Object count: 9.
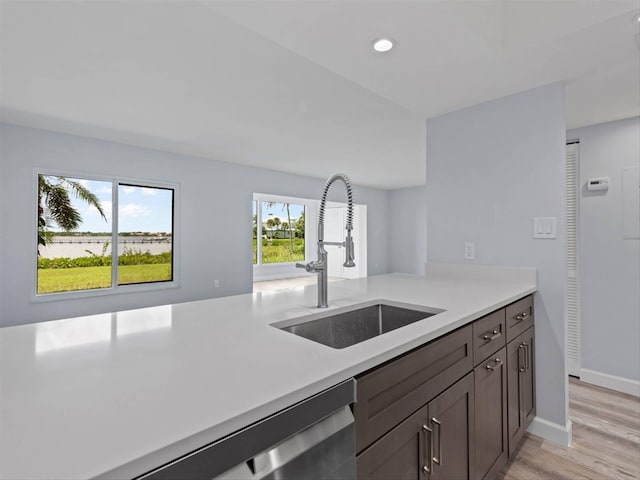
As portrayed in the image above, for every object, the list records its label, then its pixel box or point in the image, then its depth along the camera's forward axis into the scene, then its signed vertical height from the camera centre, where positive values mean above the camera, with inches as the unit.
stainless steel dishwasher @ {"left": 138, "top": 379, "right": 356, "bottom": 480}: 20.4 -15.2
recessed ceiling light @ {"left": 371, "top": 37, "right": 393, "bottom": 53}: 65.4 +41.0
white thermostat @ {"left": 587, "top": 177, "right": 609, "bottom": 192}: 106.5 +19.5
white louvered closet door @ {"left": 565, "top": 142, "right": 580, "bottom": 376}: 111.4 -8.1
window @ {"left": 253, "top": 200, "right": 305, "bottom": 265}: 319.6 +10.6
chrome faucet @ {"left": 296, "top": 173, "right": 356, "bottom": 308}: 54.5 -2.1
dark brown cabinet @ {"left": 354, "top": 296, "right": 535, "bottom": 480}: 33.4 -22.0
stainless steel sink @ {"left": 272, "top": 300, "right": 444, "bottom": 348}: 49.5 -13.6
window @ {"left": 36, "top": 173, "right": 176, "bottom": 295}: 156.3 +4.4
